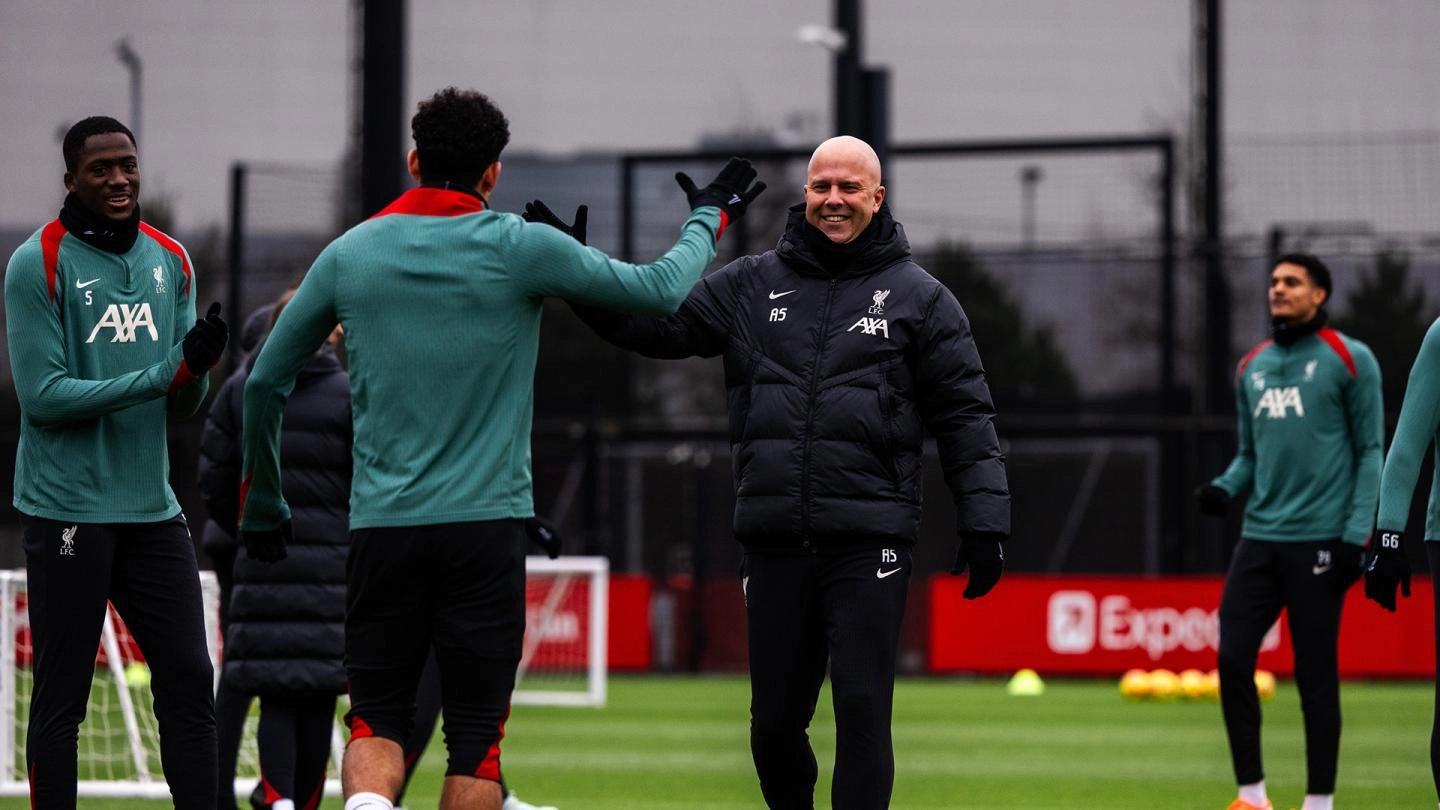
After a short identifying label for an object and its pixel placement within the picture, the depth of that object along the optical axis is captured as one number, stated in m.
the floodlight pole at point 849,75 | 44.81
